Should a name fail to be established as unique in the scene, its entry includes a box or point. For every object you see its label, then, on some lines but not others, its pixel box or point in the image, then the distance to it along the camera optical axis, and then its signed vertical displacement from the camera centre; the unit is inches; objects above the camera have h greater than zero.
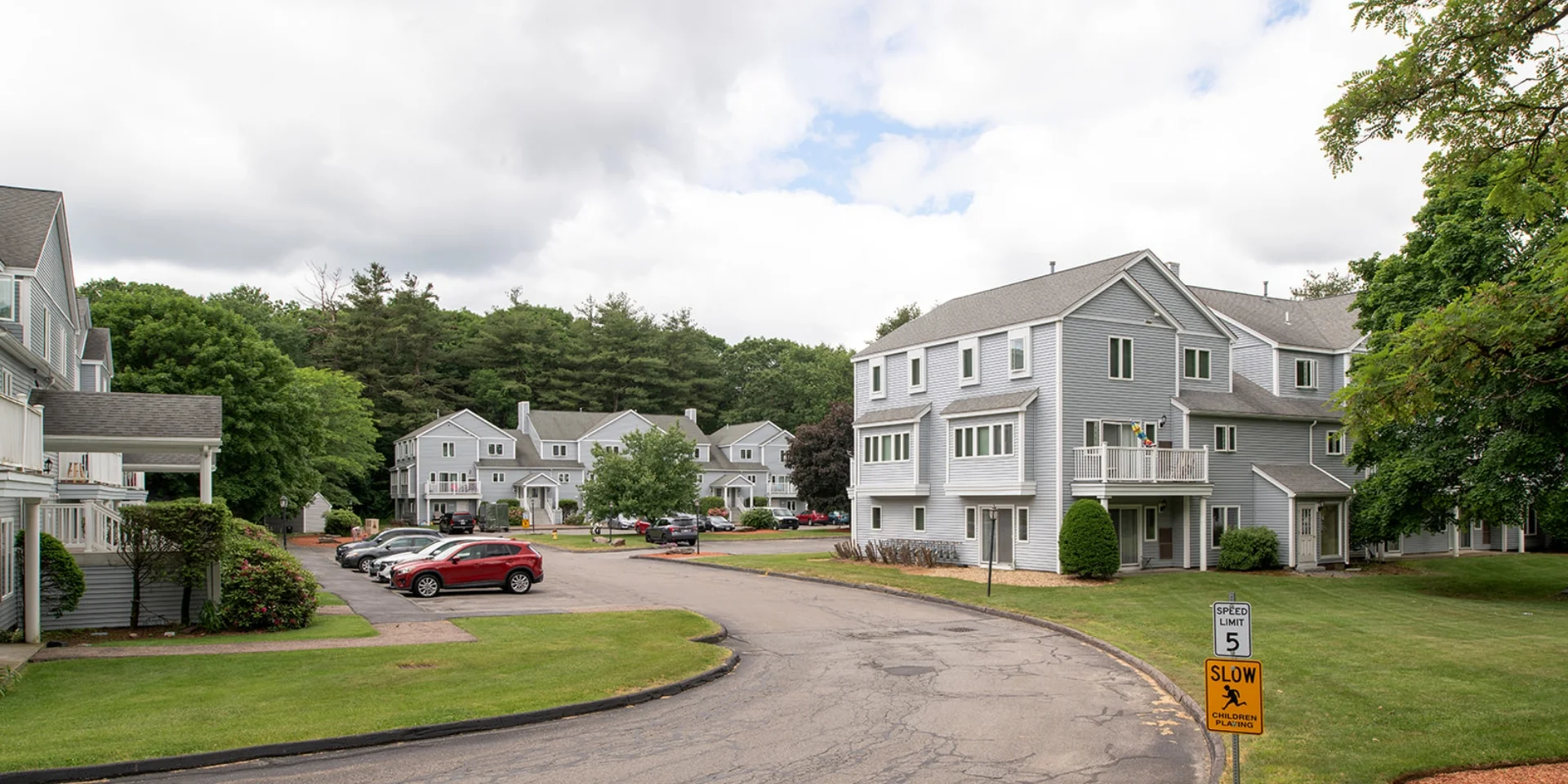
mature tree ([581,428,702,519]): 2069.4 -58.3
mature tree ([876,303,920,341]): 3577.8 +435.0
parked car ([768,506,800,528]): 2923.2 -194.4
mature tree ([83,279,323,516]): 1918.1 +134.4
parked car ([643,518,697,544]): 2020.2 -158.0
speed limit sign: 358.6 -60.8
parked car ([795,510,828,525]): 3105.3 -199.6
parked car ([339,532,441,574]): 1497.3 -136.8
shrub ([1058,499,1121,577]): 1250.0 -108.8
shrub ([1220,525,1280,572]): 1371.8 -128.5
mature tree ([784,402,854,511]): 2623.0 -21.4
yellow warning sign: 344.8 -80.1
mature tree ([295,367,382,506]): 2768.2 +46.4
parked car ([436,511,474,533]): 2600.9 -178.9
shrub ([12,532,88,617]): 813.9 -99.2
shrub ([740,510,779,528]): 2842.0 -183.8
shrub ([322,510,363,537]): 2541.8 -173.4
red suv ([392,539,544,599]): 1145.4 -131.0
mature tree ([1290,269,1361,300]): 3225.9 +492.2
